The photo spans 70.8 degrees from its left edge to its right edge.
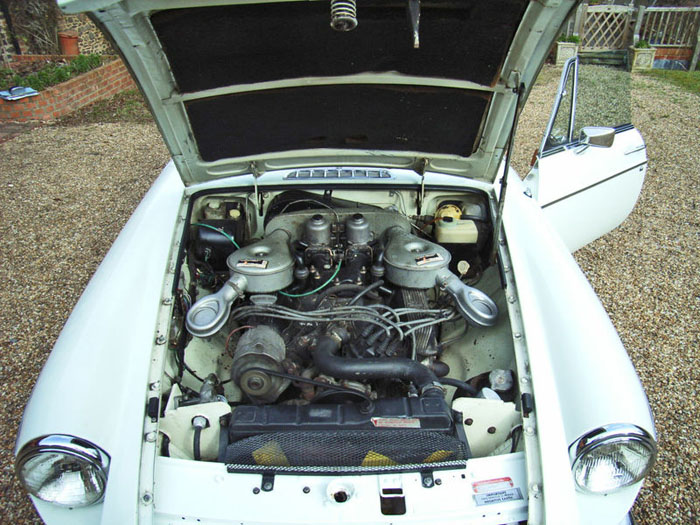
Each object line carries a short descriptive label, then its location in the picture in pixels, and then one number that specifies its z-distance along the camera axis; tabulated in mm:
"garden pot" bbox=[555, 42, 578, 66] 10338
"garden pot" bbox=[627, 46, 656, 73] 9921
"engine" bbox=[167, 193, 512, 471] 1570
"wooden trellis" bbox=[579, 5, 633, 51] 11064
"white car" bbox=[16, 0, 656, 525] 1482
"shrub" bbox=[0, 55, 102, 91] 7234
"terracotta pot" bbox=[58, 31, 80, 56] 9133
